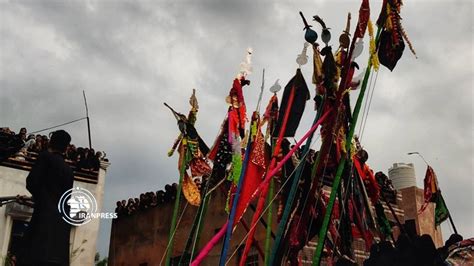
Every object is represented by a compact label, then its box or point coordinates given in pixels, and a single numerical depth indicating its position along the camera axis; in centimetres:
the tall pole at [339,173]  788
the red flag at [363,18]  921
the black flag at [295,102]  1001
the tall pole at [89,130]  1485
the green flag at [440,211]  1220
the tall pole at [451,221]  1126
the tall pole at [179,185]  1064
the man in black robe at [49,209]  425
